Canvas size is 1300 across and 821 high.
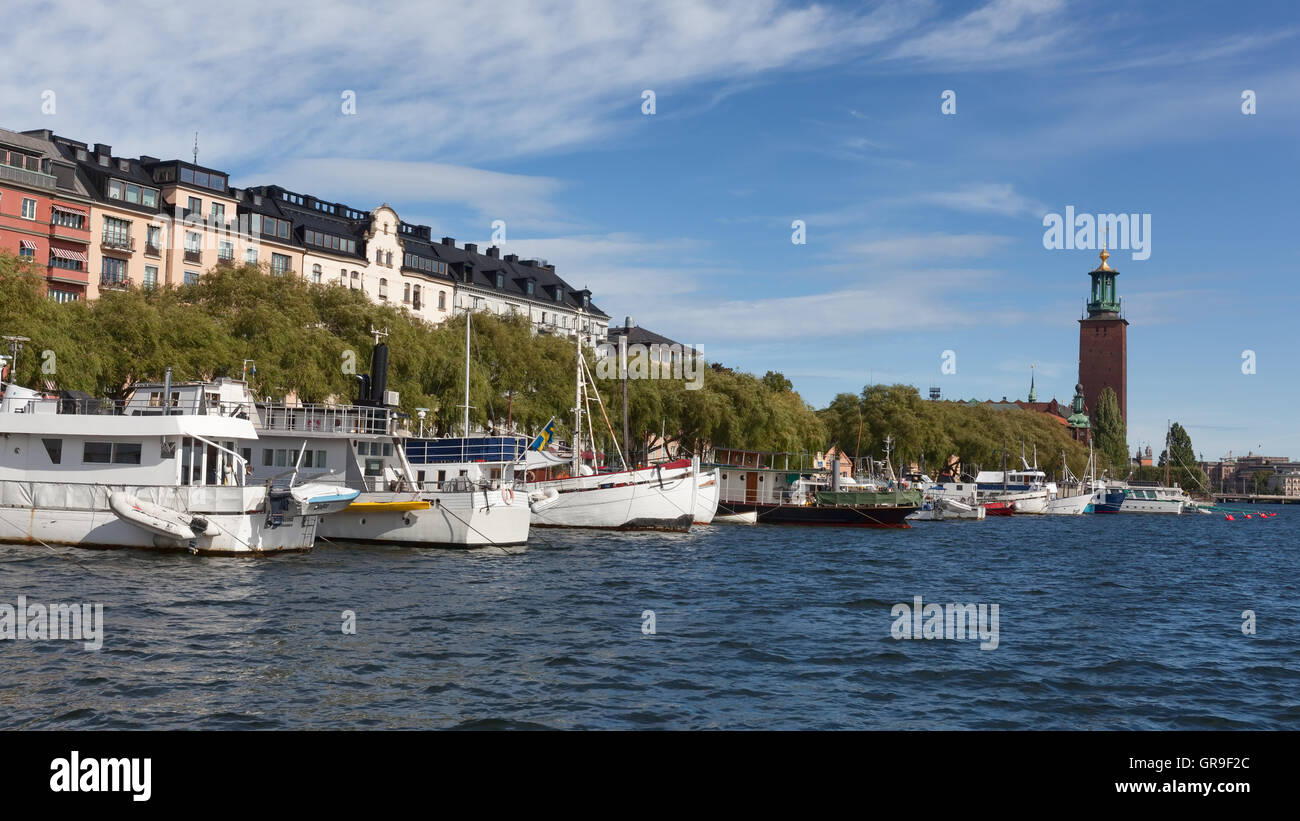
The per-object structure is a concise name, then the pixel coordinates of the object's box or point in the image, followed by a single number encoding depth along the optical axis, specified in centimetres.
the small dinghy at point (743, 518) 7862
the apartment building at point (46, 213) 7238
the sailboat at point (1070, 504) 12900
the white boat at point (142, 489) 3666
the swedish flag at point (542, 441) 5844
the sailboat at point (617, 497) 5916
